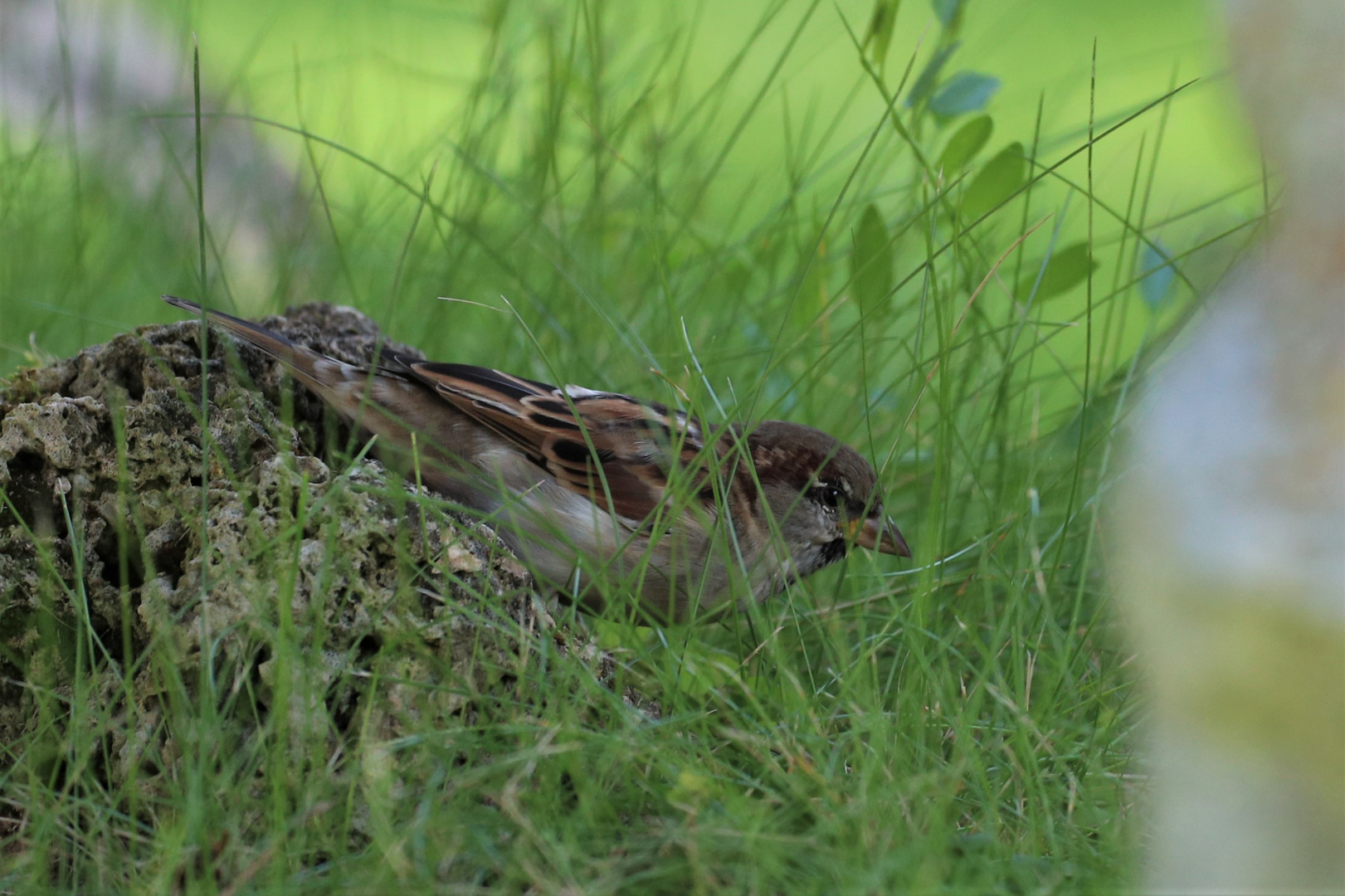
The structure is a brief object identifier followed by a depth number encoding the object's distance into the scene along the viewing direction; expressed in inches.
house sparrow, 245.4
